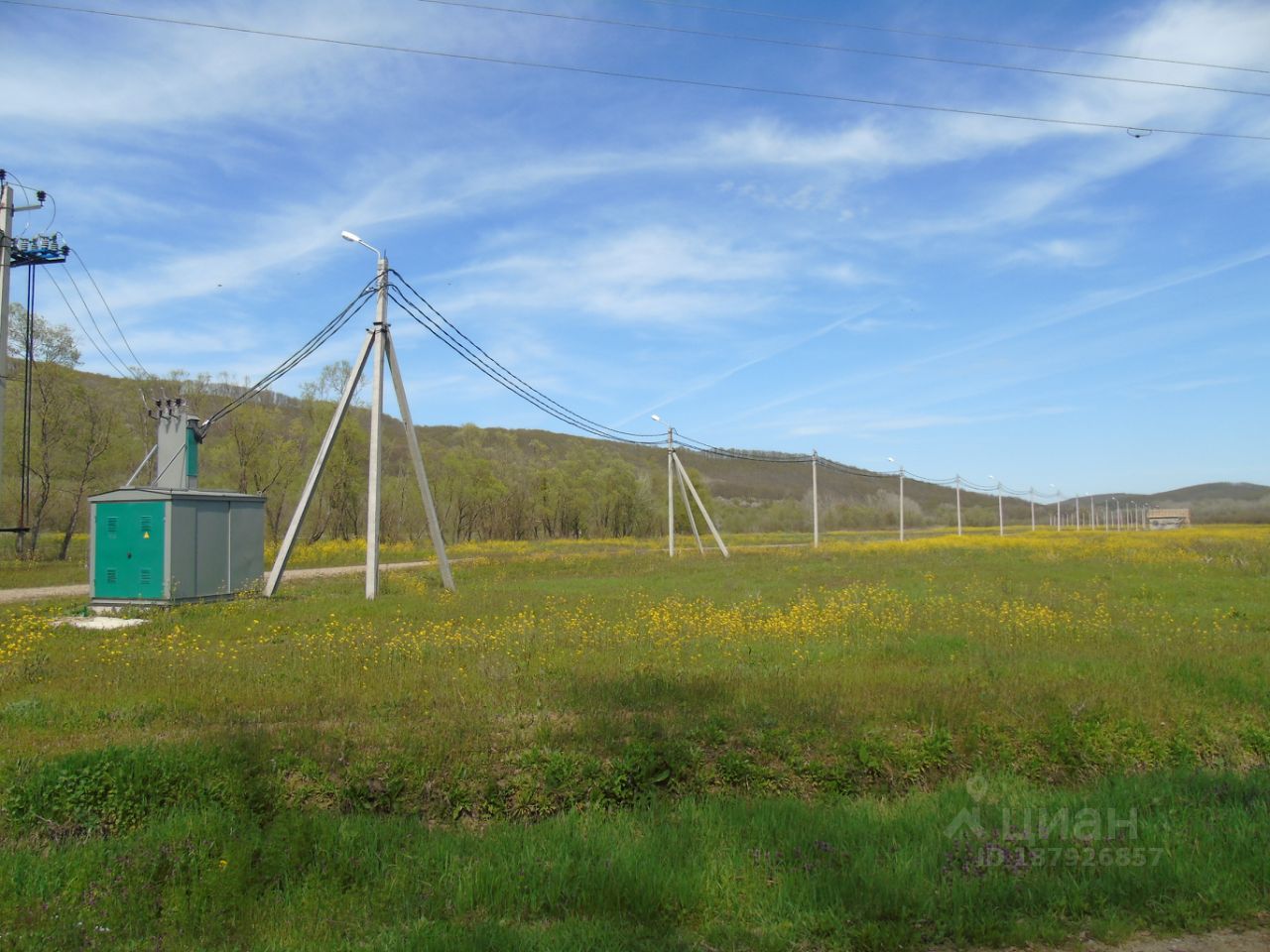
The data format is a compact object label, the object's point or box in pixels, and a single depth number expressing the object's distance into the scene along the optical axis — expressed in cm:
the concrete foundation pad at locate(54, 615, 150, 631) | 1499
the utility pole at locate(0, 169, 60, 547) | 1670
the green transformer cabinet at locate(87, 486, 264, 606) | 1755
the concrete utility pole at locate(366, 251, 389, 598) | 2027
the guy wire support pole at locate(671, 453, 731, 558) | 4191
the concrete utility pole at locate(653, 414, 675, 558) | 4302
